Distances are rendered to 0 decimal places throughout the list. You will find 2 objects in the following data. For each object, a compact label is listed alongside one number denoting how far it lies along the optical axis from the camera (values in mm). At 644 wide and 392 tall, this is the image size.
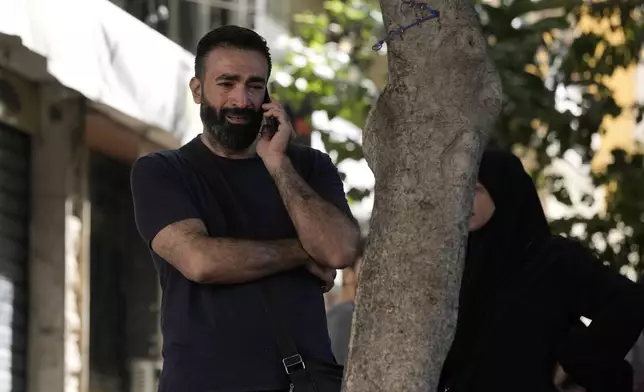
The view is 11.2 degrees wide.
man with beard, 9085
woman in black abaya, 11166
